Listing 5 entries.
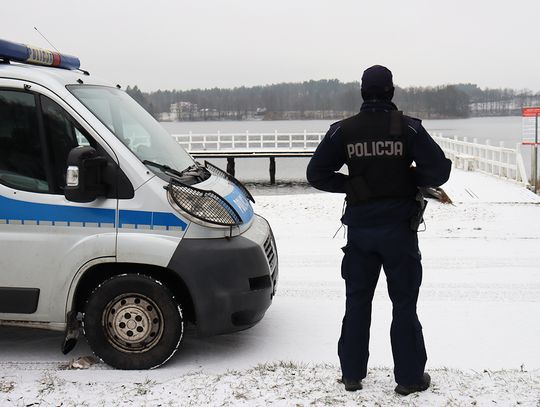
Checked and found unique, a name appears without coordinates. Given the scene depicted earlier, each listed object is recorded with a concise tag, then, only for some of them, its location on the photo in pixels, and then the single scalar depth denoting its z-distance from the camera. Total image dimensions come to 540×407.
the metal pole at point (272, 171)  48.59
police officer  4.33
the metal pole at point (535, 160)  21.38
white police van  5.18
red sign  21.55
